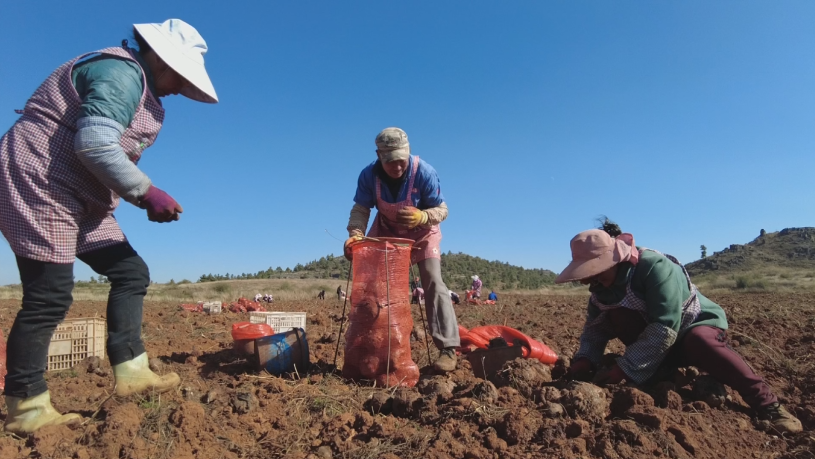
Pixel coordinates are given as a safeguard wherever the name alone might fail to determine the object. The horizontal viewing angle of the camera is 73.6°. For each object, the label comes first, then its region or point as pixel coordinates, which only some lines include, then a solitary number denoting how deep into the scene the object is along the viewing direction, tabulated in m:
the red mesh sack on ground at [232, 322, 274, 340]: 4.14
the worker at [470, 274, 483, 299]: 13.64
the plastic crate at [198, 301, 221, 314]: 8.41
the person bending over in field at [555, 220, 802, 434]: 2.91
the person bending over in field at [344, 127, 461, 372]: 3.85
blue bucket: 3.74
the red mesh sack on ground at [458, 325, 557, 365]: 4.03
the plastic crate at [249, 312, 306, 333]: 5.45
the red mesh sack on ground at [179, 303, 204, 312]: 8.82
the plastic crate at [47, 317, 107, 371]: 4.11
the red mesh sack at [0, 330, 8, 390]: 3.55
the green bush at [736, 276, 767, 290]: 20.10
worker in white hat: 2.41
